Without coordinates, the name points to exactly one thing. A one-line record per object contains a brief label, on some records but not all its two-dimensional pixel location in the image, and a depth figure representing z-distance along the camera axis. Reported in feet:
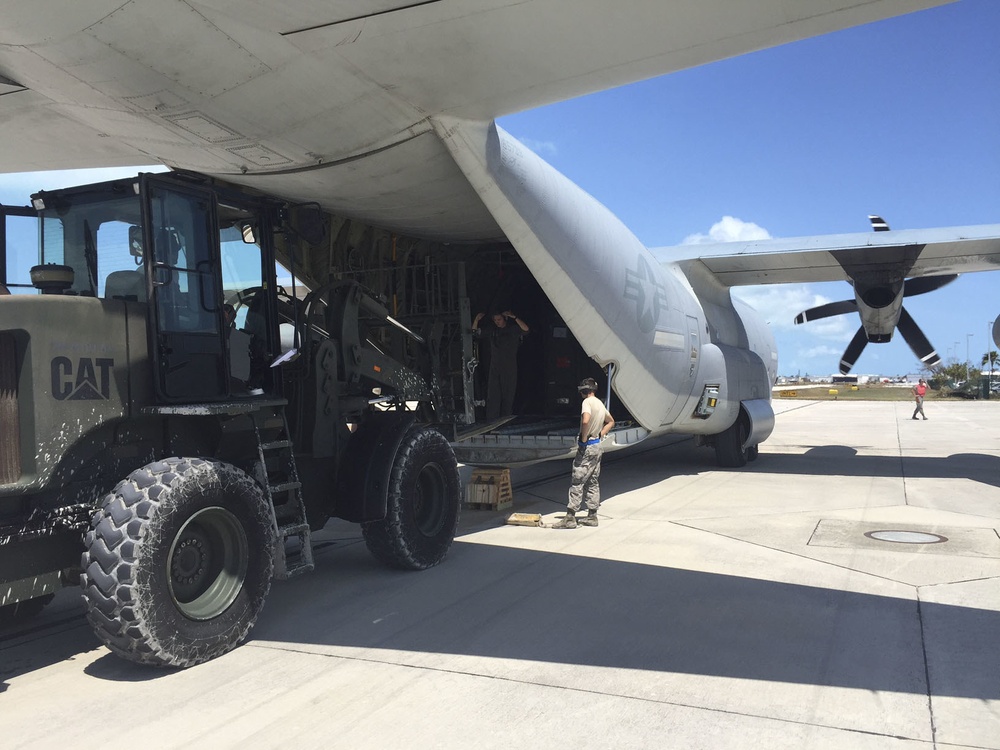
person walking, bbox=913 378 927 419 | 93.30
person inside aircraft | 33.71
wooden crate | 31.17
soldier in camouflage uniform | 27.14
